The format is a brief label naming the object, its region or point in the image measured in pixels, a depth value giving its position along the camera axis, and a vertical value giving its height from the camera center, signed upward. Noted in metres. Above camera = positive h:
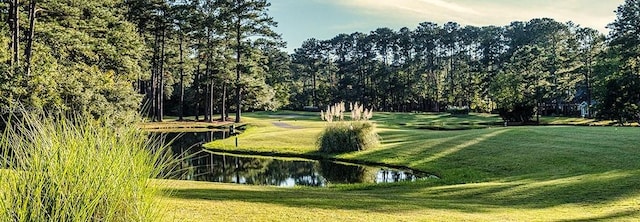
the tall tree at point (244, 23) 44.59 +8.04
